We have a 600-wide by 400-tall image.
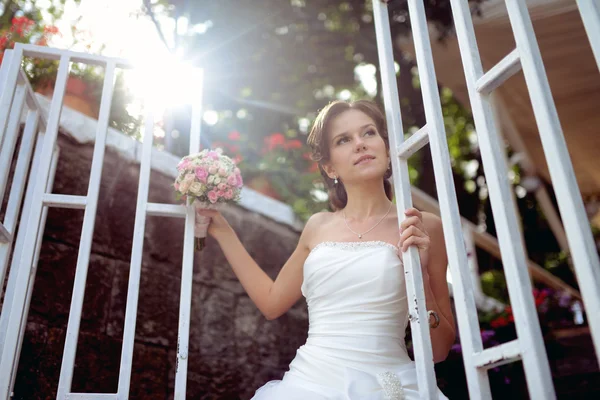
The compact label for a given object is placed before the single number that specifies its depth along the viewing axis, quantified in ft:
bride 5.96
